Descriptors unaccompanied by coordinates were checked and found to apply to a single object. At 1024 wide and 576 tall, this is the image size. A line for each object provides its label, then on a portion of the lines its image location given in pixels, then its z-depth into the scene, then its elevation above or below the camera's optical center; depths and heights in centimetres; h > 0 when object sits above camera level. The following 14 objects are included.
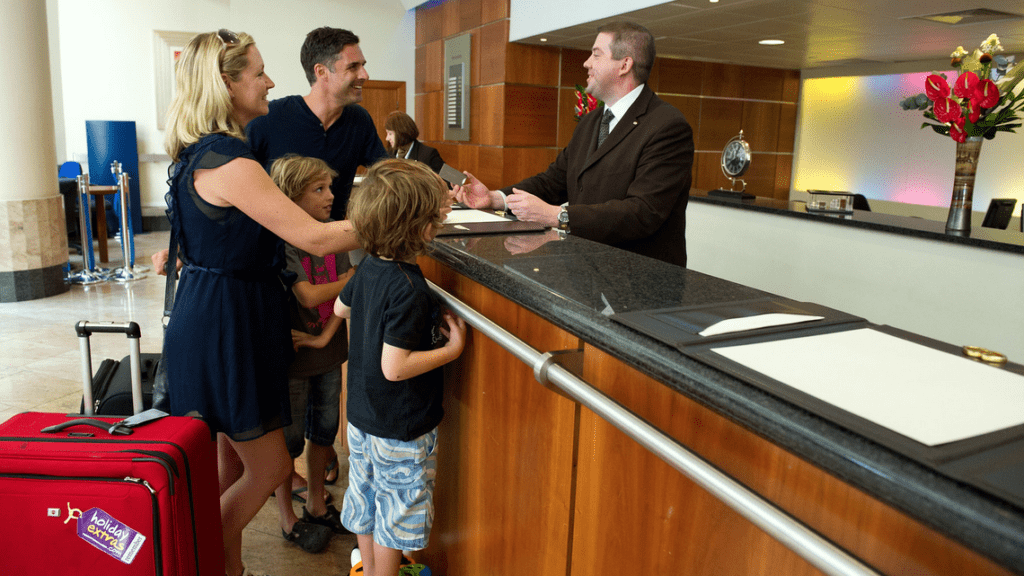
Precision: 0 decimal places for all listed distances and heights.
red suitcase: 145 -73
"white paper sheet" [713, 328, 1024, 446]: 74 -25
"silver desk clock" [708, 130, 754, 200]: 491 +3
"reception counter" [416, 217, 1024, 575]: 66 -36
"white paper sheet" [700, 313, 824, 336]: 104 -24
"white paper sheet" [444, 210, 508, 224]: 220 -19
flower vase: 328 -8
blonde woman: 163 -23
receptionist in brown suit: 222 -3
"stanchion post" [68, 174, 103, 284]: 634 -83
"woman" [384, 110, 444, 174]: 532 +11
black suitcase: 215 -73
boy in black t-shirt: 156 -45
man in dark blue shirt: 264 +15
